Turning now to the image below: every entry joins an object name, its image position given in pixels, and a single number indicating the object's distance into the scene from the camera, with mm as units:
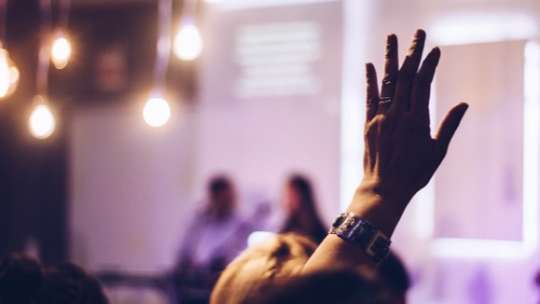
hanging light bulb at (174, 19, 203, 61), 3469
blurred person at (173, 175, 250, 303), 5727
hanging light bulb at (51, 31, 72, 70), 3703
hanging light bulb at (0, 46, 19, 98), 3527
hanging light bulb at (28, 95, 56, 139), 3754
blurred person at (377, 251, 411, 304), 1819
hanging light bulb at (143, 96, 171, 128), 3562
